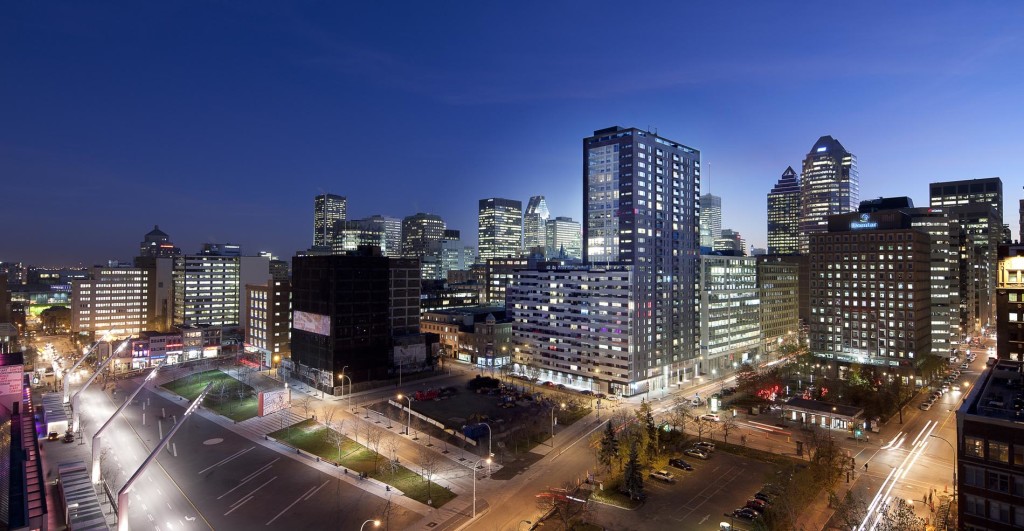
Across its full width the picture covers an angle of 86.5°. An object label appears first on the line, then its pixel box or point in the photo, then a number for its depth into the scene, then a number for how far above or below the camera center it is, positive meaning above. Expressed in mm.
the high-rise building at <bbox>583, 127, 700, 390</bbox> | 115375 +7939
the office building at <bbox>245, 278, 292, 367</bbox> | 137375 -13210
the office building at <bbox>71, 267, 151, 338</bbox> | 178500 -10583
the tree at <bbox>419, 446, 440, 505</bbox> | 65625 -24793
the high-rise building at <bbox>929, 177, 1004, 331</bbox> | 190025 -2823
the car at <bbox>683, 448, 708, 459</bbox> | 72262 -24872
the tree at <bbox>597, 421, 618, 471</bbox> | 64875 -21634
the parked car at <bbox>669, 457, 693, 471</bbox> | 68312 -24883
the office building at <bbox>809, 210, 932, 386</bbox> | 121688 -6487
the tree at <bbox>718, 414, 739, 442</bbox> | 80562 -25075
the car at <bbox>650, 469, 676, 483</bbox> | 64312 -24857
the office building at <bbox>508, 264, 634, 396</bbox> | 111062 -13024
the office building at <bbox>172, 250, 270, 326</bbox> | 191625 -6380
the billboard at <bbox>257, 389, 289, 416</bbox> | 89188 -21880
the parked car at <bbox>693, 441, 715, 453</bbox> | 74062 -24547
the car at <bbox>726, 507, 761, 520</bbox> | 54188 -24704
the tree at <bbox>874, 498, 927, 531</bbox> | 46000 -23243
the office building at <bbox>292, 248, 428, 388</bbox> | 110562 -11221
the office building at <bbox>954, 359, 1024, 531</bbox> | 43312 -16441
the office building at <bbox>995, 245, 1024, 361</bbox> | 79188 -5752
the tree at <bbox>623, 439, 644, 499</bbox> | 58809 -22958
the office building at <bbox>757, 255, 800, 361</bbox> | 154875 -11176
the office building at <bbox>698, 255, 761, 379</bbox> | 131875 -11796
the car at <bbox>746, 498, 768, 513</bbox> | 55366 -24476
